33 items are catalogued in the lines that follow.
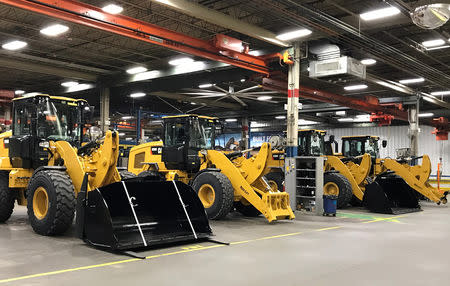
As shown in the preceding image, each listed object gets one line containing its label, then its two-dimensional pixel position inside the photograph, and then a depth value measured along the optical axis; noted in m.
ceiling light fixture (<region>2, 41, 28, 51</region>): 14.48
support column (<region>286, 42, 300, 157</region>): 13.18
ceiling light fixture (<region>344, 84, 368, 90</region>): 20.95
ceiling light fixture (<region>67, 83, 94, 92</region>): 19.57
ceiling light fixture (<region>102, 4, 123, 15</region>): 10.96
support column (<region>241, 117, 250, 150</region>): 27.38
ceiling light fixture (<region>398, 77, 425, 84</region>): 18.95
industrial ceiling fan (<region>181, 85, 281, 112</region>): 17.69
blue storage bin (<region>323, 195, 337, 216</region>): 12.42
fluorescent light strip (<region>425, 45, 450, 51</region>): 14.51
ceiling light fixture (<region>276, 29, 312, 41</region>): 12.68
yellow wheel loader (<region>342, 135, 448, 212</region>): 13.90
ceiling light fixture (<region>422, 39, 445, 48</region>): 14.15
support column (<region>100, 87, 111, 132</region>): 18.66
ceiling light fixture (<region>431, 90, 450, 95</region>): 22.17
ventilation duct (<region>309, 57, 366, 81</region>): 12.84
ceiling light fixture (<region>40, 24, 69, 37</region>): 13.03
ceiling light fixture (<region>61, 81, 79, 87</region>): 20.23
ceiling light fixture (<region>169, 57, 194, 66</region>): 15.98
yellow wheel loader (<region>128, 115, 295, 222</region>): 10.38
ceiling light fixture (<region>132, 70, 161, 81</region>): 17.46
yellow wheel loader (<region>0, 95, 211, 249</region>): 7.09
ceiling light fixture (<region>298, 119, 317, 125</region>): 34.25
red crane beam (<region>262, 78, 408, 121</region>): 15.76
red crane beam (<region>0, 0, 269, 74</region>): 9.70
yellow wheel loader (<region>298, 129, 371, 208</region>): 14.49
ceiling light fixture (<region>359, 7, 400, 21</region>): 11.36
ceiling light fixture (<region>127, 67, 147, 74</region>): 17.65
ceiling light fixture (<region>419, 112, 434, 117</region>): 27.33
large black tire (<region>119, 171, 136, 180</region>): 9.53
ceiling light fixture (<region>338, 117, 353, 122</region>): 31.95
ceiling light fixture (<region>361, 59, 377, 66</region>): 16.04
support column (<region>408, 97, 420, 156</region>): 21.05
